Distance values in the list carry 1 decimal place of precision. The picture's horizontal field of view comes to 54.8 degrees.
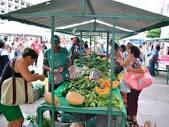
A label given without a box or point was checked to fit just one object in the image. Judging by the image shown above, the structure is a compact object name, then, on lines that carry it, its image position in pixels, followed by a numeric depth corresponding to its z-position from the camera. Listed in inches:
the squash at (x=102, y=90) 96.3
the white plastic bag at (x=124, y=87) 131.9
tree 798.7
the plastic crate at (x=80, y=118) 109.1
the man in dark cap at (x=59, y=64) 125.6
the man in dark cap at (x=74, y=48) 206.1
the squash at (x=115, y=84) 115.1
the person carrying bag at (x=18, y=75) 92.7
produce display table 82.7
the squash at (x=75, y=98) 85.5
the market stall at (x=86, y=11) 73.1
